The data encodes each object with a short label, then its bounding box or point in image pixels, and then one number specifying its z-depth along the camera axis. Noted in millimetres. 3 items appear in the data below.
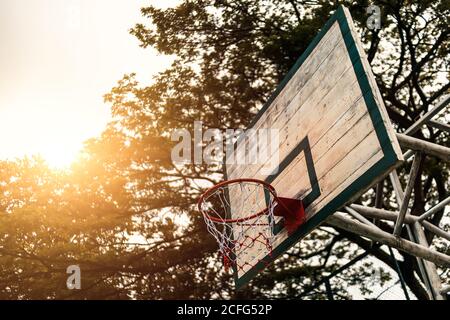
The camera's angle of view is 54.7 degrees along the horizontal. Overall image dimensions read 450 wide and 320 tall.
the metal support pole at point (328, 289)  6534
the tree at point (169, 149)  9586
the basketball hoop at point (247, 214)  4695
